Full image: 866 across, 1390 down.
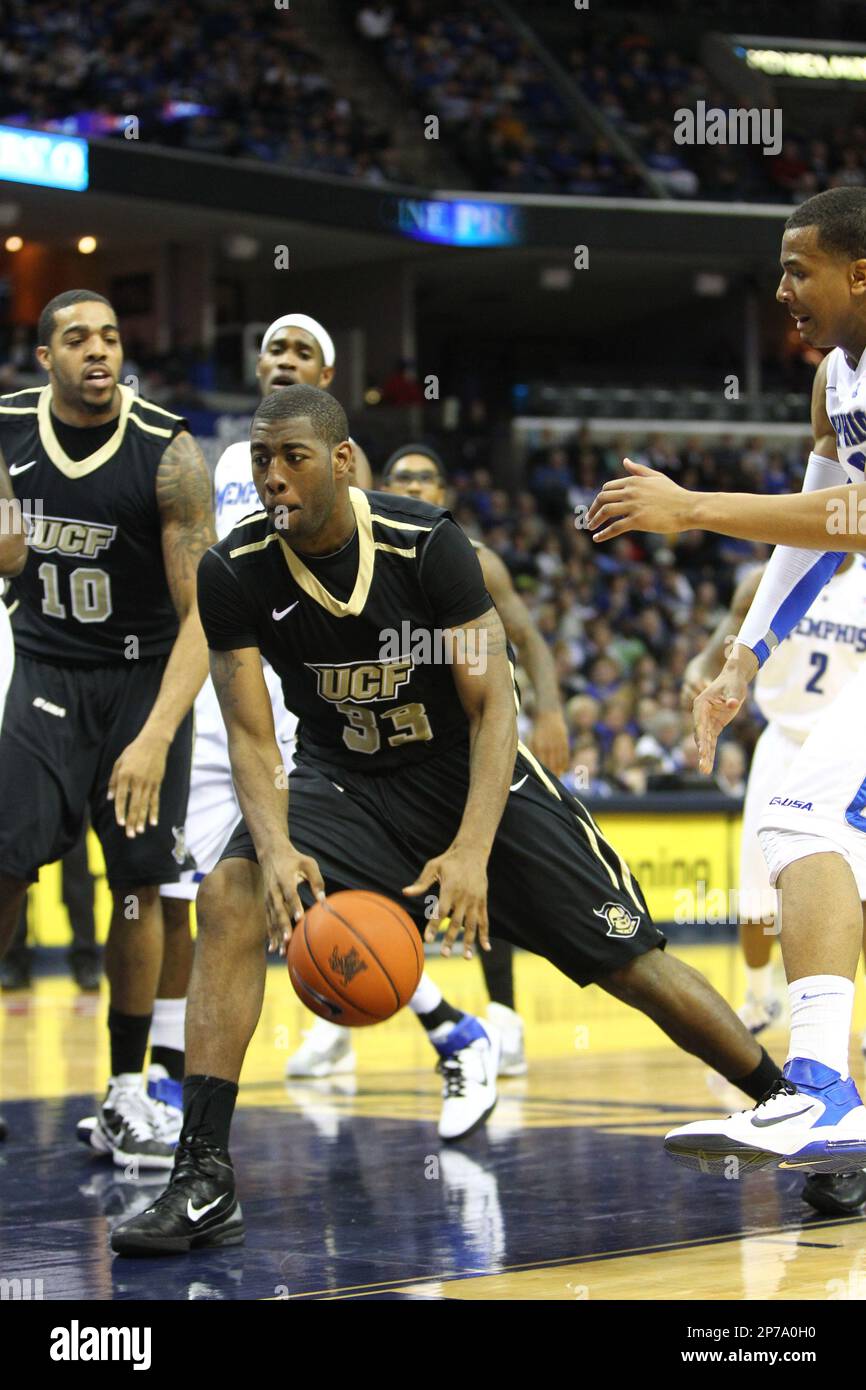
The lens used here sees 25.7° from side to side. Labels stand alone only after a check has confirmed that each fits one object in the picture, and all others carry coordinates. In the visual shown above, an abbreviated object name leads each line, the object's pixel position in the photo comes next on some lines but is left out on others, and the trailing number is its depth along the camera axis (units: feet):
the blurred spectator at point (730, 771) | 48.75
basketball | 14.48
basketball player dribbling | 15.07
